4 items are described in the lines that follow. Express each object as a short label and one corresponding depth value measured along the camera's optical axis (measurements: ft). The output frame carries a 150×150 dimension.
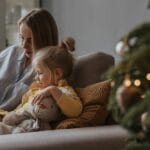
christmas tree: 4.49
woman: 8.65
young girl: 7.62
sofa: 6.48
